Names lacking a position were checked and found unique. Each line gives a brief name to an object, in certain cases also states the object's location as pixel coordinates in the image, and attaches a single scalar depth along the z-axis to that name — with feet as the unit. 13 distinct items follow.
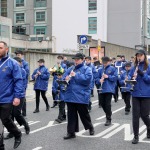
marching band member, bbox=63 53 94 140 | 24.82
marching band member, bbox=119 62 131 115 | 38.86
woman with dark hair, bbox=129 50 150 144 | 23.85
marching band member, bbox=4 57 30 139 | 25.47
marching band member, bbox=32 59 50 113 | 39.11
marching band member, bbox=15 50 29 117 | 33.58
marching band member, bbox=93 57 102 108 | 51.14
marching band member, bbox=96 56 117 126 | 31.14
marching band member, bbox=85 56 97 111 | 45.06
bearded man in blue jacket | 20.40
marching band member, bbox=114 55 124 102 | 48.98
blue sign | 66.59
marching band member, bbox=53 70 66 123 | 32.48
